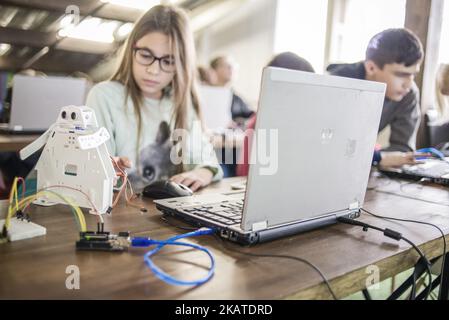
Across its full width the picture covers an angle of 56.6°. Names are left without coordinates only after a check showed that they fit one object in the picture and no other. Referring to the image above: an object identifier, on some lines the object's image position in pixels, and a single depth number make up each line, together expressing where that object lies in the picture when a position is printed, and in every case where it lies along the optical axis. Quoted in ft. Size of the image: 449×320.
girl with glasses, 4.44
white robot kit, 2.68
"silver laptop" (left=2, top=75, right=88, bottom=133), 7.17
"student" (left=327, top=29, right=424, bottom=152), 5.87
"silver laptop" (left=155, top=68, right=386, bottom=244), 2.10
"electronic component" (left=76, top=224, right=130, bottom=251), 2.05
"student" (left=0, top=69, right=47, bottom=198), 7.21
